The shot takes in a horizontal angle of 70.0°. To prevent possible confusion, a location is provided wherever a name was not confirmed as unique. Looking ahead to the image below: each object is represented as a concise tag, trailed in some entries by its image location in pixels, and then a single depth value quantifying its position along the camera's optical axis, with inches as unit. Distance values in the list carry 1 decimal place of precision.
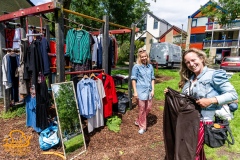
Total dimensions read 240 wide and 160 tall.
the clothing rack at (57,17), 124.1
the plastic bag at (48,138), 133.3
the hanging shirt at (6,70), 173.5
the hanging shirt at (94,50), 178.9
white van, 693.9
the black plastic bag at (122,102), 210.3
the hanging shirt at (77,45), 150.2
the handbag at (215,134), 73.6
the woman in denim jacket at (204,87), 70.6
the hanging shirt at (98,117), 156.8
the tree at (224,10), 579.5
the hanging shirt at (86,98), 145.6
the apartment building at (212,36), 1086.4
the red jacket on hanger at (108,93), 170.4
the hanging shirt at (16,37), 186.9
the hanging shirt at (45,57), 141.7
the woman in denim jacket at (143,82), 154.7
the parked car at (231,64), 611.8
